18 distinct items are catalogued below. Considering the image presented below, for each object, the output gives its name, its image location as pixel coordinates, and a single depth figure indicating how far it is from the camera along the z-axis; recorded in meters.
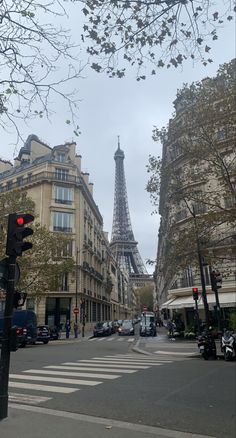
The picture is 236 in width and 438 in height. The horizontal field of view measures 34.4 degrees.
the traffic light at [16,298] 6.61
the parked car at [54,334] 32.03
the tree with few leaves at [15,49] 5.76
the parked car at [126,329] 39.81
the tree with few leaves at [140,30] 5.84
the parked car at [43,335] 26.78
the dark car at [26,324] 23.50
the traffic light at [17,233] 6.55
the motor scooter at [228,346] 13.27
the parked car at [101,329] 37.66
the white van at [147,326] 35.79
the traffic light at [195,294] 21.03
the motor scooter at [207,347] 14.35
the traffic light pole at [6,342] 5.95
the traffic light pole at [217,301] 17.55
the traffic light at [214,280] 17.31
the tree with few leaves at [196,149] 15.13
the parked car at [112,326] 42.91
